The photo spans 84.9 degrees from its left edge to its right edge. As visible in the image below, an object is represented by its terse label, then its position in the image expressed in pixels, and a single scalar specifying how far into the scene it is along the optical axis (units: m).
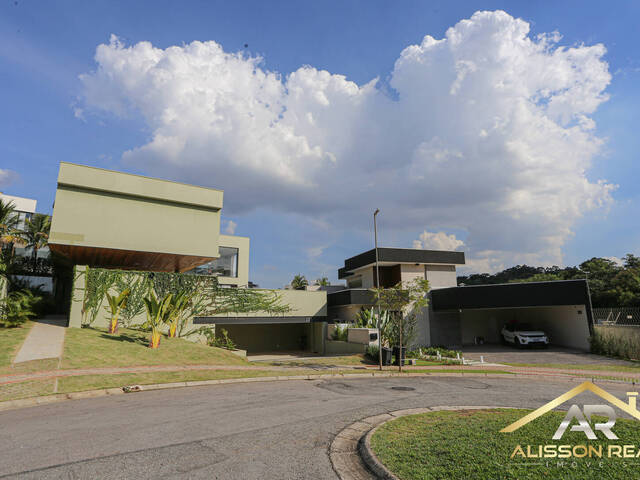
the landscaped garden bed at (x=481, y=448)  4.66
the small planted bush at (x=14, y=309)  17.33
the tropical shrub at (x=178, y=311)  18.72
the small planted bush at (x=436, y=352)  23.17
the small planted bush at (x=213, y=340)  22.80
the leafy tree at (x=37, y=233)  40.44
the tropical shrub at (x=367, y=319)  23.32
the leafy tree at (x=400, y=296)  17.81
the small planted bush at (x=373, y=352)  20.02
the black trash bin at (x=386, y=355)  19.19
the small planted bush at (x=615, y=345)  20.12
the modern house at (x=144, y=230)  20.58
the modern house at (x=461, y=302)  23.75
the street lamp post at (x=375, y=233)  17.52
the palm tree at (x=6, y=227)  29.17
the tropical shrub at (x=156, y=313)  17.05
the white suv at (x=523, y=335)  25.28
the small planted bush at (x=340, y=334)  24.97
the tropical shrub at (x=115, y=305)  18.17
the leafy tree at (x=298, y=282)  67.38
